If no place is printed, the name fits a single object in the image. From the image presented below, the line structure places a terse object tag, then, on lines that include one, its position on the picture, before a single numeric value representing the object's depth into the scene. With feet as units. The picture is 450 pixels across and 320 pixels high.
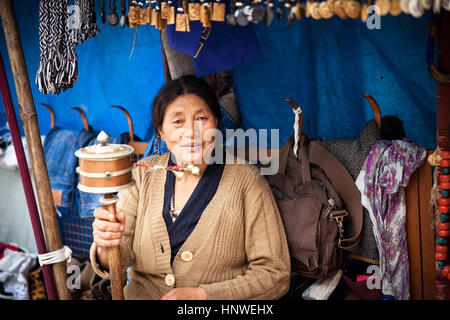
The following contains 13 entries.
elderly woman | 7.16
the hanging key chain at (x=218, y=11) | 5.65
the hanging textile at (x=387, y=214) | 7.41
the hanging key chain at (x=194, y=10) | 5.72
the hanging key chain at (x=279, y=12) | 5.16
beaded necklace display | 6.44
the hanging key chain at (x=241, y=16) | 5.35
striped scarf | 7.20
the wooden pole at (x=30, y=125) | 6.79
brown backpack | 7.47
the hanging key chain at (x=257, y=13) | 5.24
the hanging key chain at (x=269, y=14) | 5.18
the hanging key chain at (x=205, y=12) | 5.62
